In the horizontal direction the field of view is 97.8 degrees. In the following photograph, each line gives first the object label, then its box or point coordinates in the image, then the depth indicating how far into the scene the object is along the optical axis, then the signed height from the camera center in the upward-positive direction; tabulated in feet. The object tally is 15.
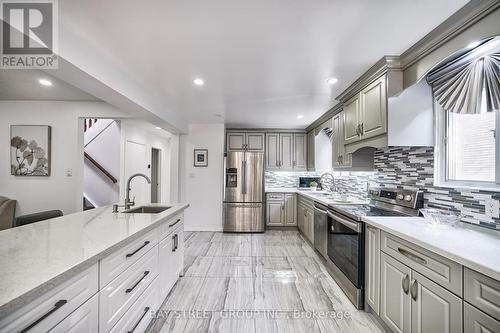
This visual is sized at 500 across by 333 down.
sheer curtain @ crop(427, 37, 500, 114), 4.75 +2.10
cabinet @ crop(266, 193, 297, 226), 15.98 -3.08
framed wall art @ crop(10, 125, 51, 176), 11.47 +0.84
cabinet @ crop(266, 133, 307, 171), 16.89 +1.26
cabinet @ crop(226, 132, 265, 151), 16.78 +2.00
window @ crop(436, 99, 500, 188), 5.10 +0.47
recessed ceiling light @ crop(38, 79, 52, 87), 9.09 +3.57
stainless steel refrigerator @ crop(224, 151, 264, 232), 15.35 -2.12
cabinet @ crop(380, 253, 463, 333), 3.73 -2.70
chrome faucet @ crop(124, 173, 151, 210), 7.75 -1.31
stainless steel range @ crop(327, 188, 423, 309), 6.72 -2.19
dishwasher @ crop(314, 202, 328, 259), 9.81 -2.95
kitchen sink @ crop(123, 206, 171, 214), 8.69 -1.70
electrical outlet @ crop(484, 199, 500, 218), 4.62 -0.86
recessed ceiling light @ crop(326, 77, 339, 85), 8.14 +3.29
